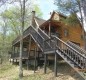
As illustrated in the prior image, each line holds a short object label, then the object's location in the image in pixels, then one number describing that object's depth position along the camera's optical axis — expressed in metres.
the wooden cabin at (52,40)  6.06
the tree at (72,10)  9.47
